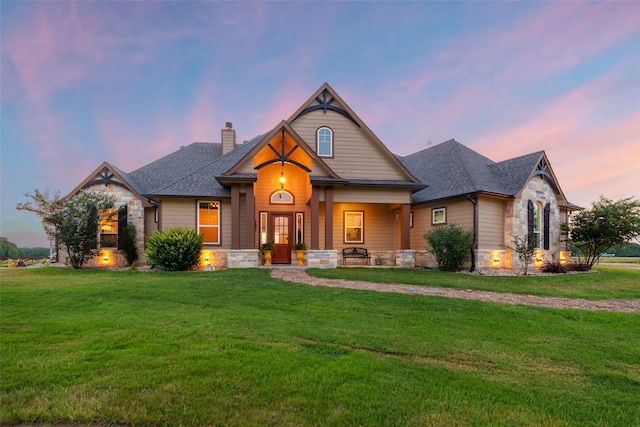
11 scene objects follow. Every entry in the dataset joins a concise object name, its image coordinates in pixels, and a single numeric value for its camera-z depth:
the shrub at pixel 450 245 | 13.56
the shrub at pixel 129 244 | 14.17
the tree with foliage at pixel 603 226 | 14.38
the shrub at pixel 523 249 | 12.84
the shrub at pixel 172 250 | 12.09
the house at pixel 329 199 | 13.41
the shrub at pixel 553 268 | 13.78
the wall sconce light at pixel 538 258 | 15.43
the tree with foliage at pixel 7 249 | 22.61
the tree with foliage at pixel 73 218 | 12.65
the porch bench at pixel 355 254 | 15.75
